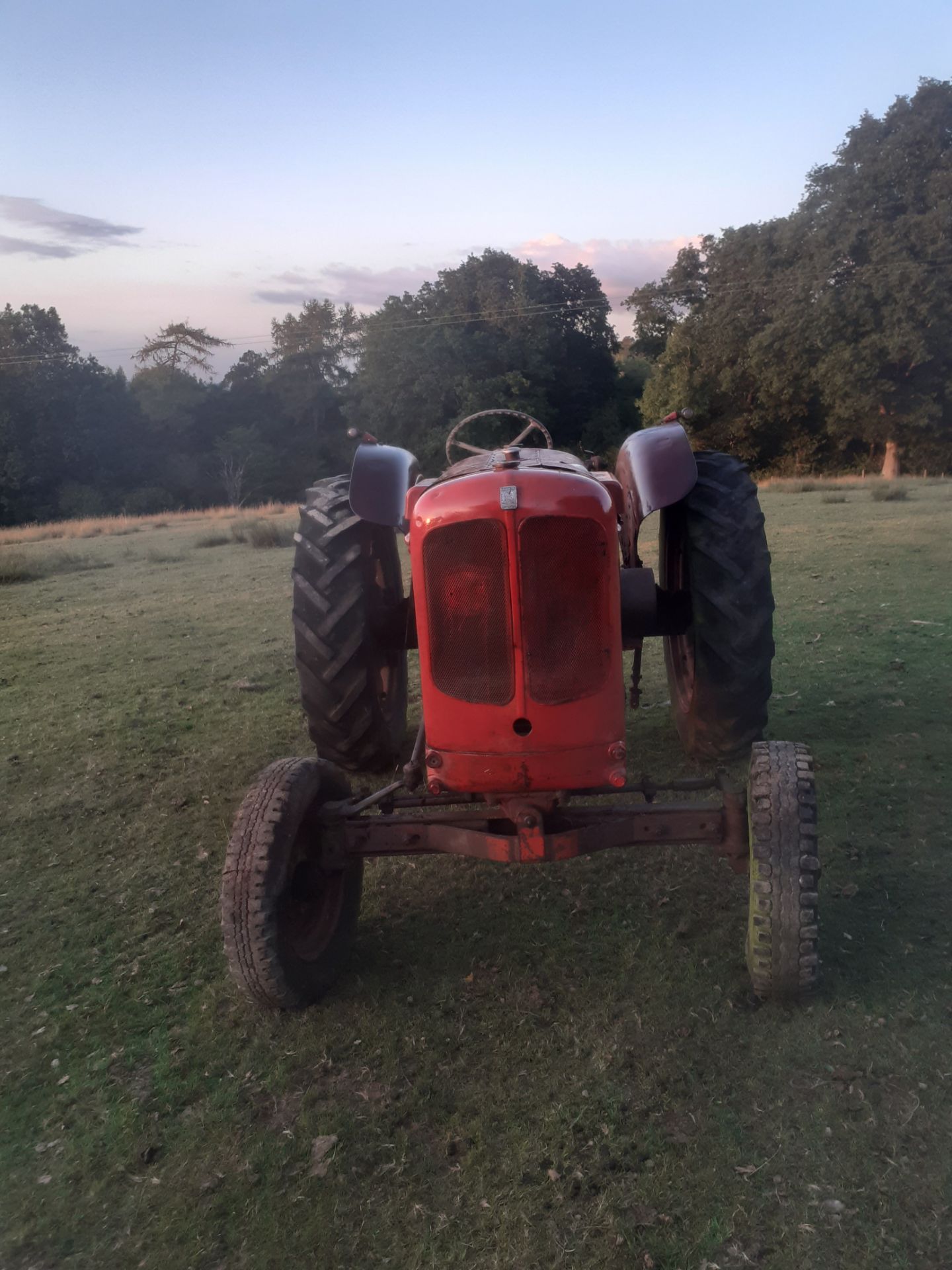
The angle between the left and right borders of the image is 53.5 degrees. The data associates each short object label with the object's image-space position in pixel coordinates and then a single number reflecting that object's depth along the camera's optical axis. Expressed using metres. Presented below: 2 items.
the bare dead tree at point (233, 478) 42.22
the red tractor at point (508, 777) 2.88
